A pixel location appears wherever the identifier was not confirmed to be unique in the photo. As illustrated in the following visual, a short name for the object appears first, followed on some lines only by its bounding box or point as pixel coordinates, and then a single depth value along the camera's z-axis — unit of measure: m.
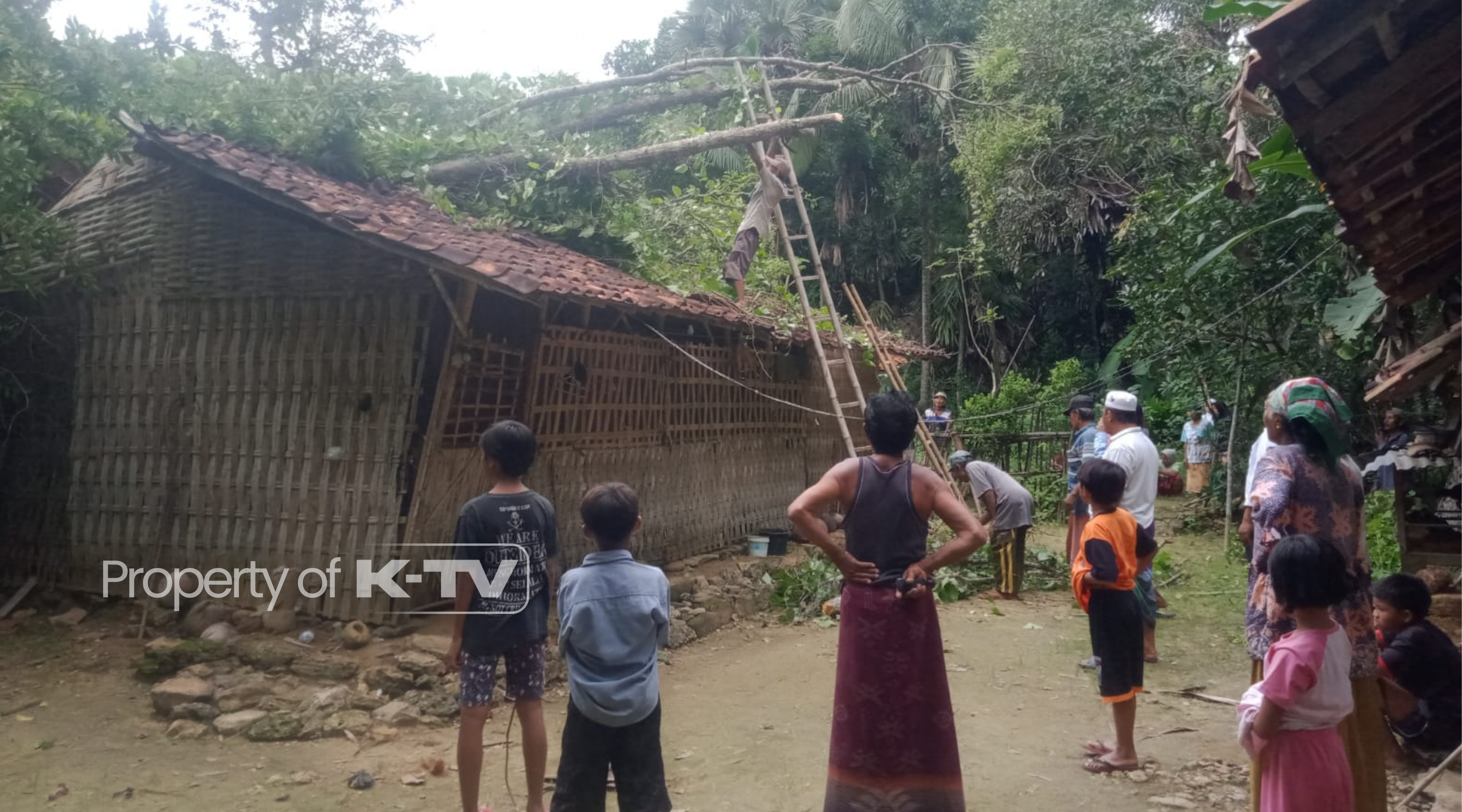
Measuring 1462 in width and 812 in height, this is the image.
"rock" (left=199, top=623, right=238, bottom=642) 5.89
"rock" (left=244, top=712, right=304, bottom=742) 4.88
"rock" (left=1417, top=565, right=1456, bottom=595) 6.43
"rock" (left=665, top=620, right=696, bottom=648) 6.91
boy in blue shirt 3.03
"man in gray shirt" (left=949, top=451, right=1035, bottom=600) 5.98
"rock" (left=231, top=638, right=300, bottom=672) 5.57
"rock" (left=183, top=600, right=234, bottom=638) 6.18
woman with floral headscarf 3.18
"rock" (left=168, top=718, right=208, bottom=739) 4.93
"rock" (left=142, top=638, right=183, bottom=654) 5.69
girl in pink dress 2.59
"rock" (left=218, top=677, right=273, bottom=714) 5.18
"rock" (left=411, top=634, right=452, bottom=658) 5.62
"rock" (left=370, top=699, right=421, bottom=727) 5.11
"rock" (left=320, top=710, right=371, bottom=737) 4.94
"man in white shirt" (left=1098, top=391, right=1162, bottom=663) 5.62
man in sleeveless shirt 3.14
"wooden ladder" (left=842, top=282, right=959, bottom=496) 9.55
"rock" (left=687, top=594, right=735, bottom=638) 7.22
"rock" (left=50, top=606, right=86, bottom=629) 6.77
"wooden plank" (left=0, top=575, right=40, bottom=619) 7.13
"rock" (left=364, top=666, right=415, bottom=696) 5.37
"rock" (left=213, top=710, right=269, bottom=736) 4.93
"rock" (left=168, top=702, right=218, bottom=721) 5.08
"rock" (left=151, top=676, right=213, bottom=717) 5.15
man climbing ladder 8.44
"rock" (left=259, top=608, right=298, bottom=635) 6.00
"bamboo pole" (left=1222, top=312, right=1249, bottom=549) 9.61
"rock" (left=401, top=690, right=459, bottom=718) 5.27
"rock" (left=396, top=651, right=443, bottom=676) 5.45
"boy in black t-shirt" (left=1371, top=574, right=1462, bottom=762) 3.79
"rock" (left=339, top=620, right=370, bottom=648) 5.80
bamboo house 6.02
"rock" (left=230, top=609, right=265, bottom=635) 6.05
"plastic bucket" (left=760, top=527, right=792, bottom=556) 9.33
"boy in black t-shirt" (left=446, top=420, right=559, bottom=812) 3.55
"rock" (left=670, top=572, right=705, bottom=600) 7.44
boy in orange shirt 4.00
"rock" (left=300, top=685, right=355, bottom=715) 5.07
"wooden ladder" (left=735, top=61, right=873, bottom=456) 8.45
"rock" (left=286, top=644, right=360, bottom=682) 5.53
